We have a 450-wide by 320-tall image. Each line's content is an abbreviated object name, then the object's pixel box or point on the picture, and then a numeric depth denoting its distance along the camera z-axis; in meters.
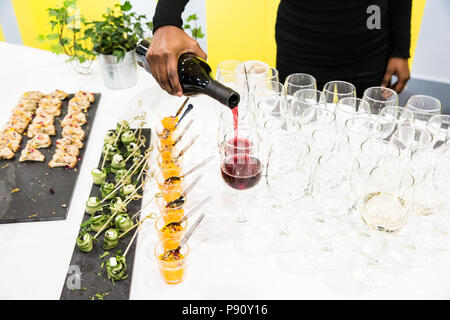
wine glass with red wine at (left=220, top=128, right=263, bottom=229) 1.23
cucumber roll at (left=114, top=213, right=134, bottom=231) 1.34
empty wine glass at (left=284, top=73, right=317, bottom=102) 1.66
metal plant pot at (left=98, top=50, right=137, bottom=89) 2.16
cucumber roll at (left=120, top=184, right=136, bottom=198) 1.48
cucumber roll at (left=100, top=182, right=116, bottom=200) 1.48
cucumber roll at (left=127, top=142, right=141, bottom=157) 1.66
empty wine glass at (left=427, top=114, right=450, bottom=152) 1.36
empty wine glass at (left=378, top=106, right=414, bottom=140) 1.49
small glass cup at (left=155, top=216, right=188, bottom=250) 1.21
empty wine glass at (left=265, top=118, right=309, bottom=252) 1.21
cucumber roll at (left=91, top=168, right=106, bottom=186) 1.55
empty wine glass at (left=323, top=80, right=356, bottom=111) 1.61
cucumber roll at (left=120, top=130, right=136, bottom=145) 1.74
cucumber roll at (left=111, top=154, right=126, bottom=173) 1.62
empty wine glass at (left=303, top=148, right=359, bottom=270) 1.14
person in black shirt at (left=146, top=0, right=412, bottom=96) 2.00
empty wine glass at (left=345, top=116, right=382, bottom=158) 1.43
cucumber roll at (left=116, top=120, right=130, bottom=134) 1.76
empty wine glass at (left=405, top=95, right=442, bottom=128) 1.55
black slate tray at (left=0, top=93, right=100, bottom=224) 1.48
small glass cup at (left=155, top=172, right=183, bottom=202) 1.37
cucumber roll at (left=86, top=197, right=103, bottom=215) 1.42
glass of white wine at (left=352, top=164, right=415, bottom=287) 1.08
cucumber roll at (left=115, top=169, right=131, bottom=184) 1.51
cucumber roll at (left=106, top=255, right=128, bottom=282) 1.20
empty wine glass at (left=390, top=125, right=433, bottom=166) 1.37
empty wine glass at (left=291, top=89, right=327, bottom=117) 1.56
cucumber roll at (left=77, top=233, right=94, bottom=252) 1.29
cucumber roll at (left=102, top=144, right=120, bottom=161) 1.67
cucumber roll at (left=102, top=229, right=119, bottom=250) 1.30
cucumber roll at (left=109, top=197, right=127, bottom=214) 1.36
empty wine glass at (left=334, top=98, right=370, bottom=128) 1.52
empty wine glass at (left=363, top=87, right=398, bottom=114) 1.61
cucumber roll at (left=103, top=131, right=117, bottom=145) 1.73
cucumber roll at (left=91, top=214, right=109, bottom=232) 1.35
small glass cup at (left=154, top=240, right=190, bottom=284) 1.15
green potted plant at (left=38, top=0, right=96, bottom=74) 2.23
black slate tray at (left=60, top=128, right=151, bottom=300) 1.19
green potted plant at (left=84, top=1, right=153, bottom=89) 2.12
